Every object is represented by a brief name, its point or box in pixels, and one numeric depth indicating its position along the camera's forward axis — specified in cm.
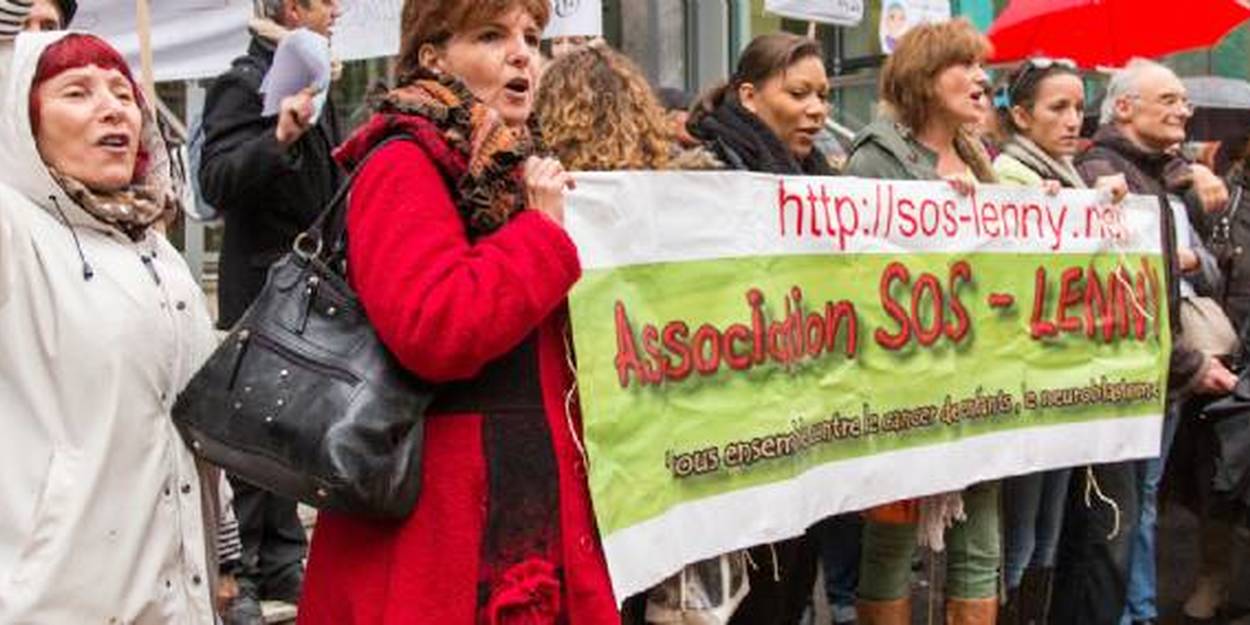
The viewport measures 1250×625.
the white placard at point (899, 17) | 835
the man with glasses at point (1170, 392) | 510
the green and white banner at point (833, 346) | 336
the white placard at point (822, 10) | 719
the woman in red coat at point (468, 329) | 252
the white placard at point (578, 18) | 643
